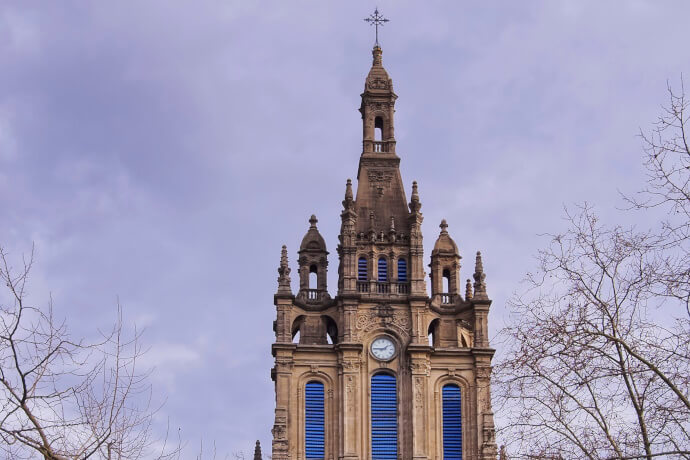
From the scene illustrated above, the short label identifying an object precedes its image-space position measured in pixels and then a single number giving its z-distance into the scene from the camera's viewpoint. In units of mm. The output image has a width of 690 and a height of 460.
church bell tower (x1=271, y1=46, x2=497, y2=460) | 77062
